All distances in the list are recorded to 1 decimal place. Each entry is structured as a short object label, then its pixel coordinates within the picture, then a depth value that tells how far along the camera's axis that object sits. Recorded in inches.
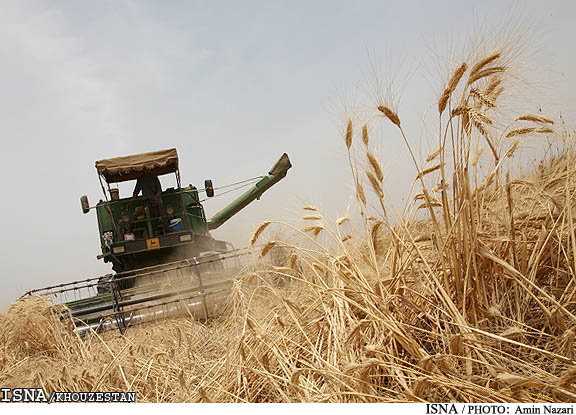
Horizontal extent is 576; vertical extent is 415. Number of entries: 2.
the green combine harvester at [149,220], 311.4
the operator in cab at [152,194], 328.2
